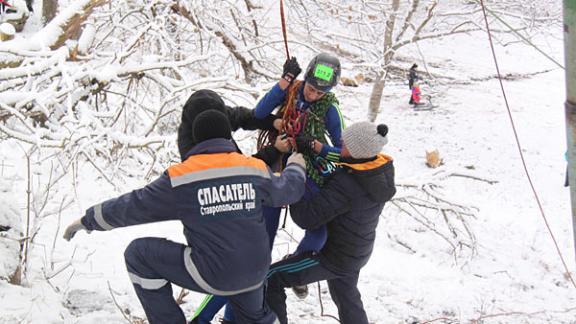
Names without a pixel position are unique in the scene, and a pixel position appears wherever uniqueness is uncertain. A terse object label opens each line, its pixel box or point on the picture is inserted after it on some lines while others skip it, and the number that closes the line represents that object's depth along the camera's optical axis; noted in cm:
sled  1959
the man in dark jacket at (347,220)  295
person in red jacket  1903
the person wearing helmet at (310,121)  324
